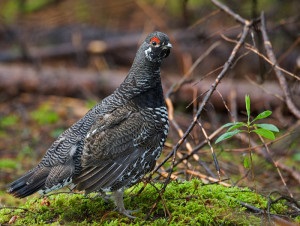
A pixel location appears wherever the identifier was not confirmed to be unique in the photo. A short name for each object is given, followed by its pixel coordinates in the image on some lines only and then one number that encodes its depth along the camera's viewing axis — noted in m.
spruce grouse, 9.73
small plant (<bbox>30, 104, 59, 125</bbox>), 20.61
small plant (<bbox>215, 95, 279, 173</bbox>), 8.27
